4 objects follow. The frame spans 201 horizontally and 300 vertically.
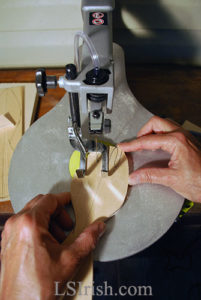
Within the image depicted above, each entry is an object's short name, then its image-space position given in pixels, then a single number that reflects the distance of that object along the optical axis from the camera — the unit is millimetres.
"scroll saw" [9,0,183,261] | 519
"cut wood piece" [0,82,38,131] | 983
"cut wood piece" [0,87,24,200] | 854
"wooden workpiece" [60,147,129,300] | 601
